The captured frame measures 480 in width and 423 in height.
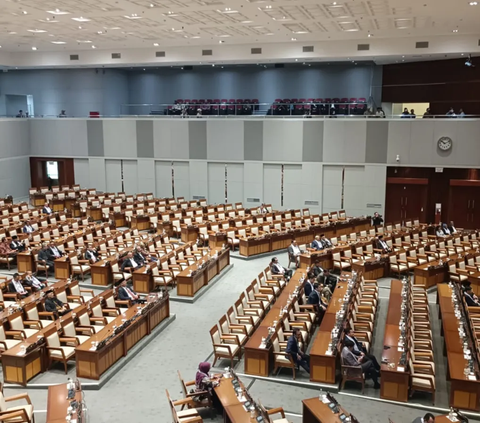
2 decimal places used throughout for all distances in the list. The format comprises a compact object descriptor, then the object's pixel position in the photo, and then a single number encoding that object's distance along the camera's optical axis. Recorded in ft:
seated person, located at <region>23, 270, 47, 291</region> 42.23
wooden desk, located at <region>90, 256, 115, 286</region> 47.50
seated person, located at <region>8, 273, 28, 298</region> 40.75
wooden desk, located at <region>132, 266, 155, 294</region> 45.68
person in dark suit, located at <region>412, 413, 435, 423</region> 23.80
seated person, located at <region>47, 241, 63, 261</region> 50.75
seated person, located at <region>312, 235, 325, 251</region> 57.82
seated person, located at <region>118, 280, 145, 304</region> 40.27
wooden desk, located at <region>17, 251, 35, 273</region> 49.88
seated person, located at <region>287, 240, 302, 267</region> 55.31
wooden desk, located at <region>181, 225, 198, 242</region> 63.62
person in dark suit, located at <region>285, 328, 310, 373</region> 32.22
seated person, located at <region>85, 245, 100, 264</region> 49.89
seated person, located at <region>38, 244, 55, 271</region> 49.90
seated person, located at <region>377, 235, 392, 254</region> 57.47
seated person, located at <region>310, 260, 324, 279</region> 47.54
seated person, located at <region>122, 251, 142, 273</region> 48.15
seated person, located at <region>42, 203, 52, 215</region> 69.87
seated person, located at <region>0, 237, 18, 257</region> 51.67
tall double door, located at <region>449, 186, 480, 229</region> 78.49
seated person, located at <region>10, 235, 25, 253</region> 52.49
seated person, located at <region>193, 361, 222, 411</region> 27.63
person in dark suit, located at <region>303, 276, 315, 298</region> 42.88
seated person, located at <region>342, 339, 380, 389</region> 31.12
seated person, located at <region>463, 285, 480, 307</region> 42.68
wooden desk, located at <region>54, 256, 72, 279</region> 48.73
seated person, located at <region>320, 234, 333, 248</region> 58.72
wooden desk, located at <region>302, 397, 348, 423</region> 24.50
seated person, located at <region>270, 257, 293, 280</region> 48.49
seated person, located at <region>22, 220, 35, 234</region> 59.32
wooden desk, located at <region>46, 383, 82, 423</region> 24.17
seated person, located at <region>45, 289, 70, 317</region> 37.68
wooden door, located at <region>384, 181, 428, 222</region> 80.53
